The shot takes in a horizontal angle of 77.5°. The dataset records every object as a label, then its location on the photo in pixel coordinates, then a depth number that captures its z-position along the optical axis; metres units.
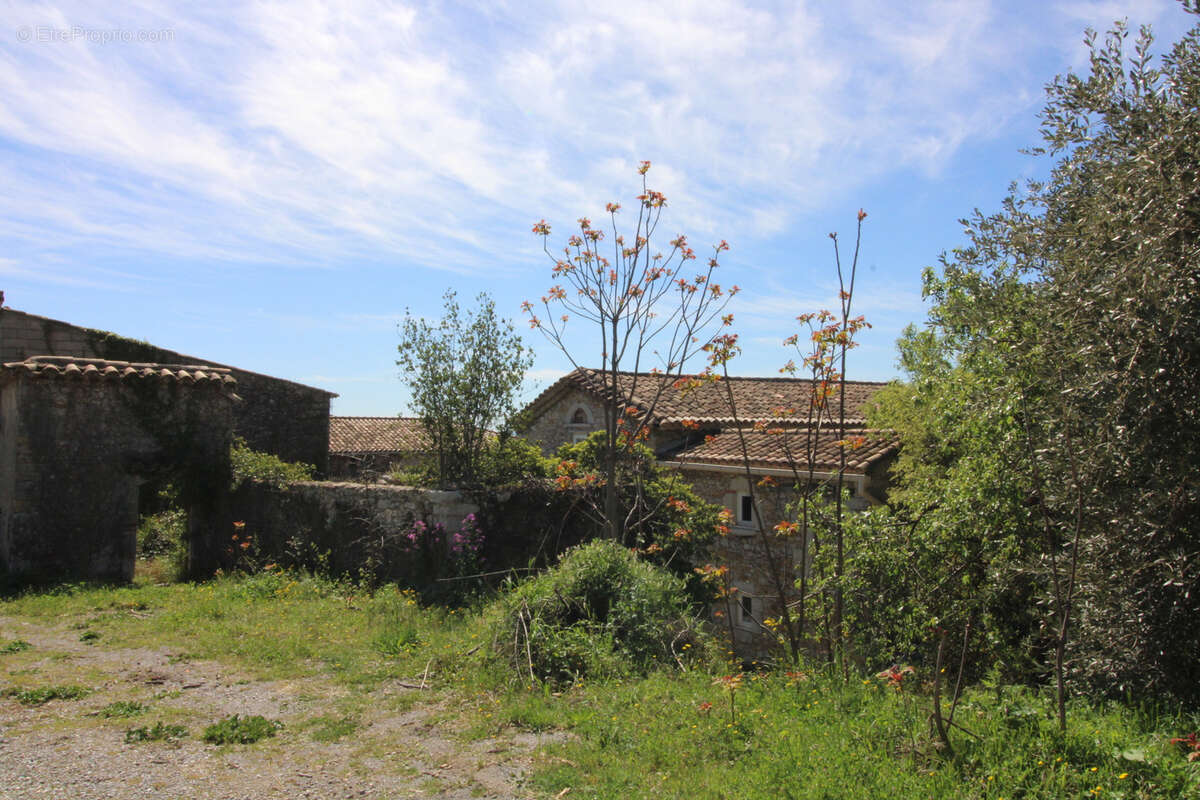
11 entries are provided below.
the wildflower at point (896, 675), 4.89
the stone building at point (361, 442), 25.11
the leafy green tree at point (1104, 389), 4.37
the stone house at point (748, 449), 12.34
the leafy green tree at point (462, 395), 12.21
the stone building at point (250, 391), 15.69
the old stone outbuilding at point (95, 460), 12.04
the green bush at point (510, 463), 12.00
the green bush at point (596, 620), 7.00
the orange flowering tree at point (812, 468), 6.49
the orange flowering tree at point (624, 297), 9.26
